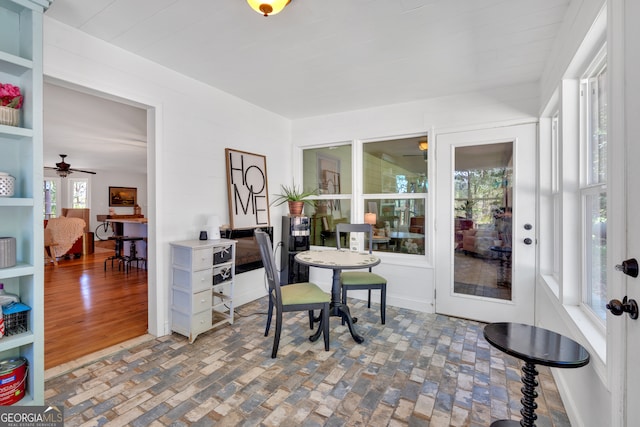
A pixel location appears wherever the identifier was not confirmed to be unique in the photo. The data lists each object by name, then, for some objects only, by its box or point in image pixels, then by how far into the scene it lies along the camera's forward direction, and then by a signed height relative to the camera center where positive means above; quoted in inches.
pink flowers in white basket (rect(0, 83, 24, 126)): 63.7 +23.6
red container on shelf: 61.9 -36.1
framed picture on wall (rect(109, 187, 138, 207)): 383.4 +20.0
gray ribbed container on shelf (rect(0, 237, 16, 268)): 63.7 -8.8
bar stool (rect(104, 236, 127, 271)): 210.7 -27.7
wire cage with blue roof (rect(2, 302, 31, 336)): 64.6 -23.7
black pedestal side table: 51.4 -25.4
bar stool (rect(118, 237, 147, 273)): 208.2 -32.7
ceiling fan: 264.4 +39.3
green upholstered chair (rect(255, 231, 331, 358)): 95.3 -29.0
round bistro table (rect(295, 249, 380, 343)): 100.2 -17.9
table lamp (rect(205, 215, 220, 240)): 118.8 -6.7
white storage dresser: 104.3 -25.9
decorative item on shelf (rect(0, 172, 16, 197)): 63.1 +5.8
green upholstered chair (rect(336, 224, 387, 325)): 118.1 -28.3
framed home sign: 135.0 +10.5
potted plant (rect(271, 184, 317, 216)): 155.5 +7.4
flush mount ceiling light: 67.3 +47.2
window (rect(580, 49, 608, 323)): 63.6 +5.9
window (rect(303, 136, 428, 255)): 143.0 +11.2
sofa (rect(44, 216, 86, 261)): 228.1 -18.5
